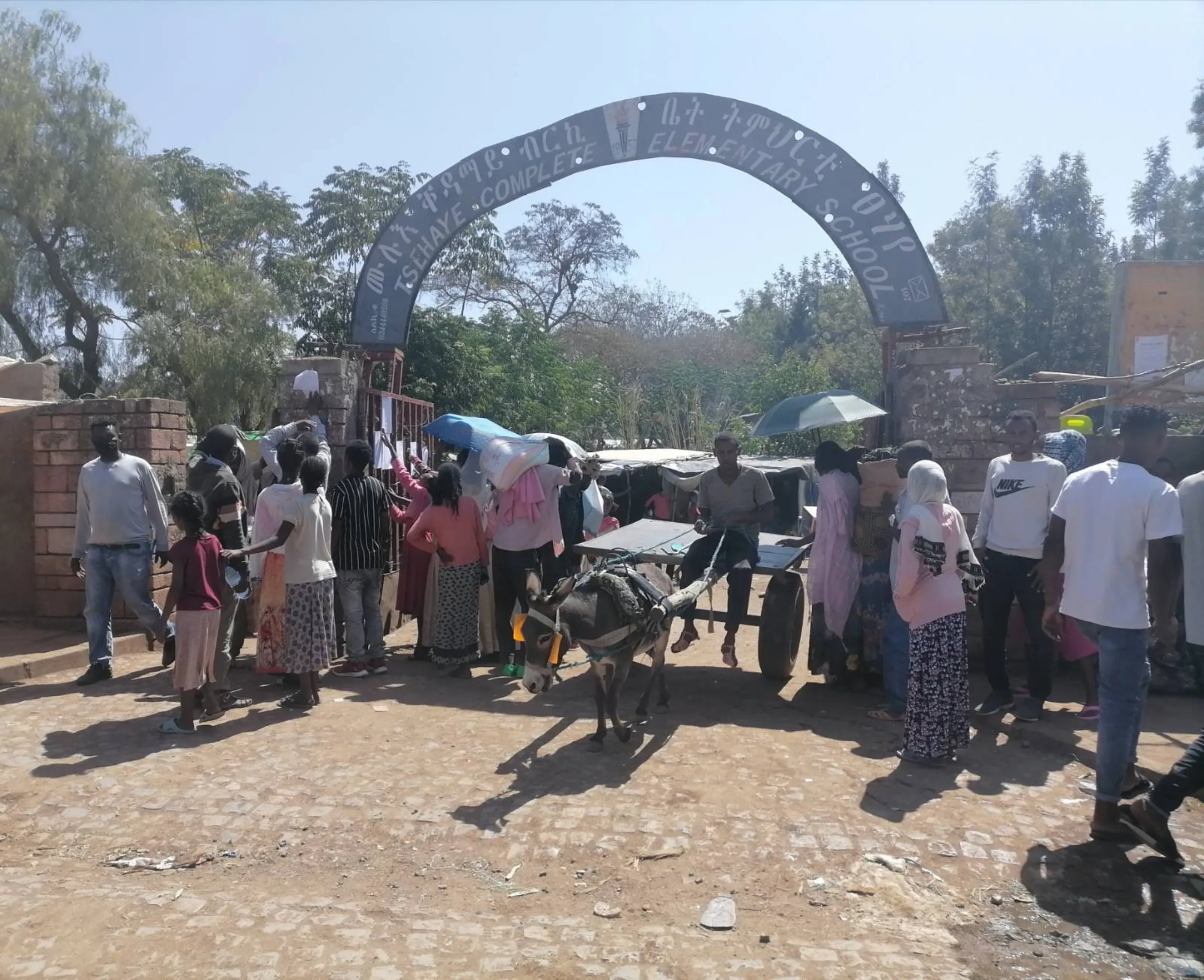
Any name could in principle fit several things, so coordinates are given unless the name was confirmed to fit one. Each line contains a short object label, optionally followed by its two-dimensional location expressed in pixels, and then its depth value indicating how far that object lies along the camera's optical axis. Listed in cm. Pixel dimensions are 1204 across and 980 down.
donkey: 506
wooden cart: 704
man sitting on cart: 703
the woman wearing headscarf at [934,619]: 527
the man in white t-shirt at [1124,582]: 425
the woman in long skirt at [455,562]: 733
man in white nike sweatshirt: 598
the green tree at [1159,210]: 2786
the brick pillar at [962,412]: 736
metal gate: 890
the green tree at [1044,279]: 2675
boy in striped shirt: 716
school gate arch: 823
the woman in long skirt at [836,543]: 677
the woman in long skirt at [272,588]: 642
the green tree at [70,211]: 2111
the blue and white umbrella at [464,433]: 807
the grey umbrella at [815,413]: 767
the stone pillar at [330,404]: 841
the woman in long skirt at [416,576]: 802
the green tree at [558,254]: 3312
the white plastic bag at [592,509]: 946
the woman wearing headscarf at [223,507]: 637
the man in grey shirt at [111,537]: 691
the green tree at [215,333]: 2253
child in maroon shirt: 570
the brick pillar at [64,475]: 824
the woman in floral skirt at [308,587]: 630
